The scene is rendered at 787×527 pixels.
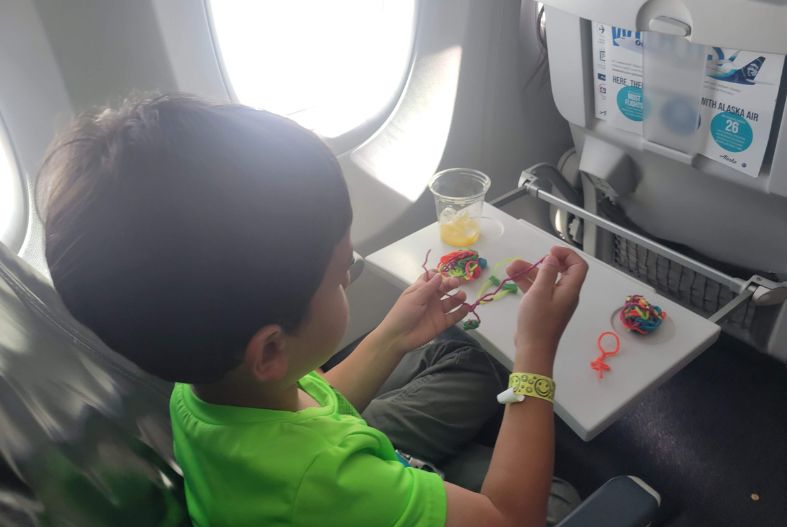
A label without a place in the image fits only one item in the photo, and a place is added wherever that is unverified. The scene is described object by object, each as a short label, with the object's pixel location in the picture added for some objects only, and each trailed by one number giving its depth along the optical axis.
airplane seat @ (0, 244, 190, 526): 0.46
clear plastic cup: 1.09
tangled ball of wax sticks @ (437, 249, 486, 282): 0.99
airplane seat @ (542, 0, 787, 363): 0.83
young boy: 0.45
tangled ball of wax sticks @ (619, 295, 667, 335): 0.85
